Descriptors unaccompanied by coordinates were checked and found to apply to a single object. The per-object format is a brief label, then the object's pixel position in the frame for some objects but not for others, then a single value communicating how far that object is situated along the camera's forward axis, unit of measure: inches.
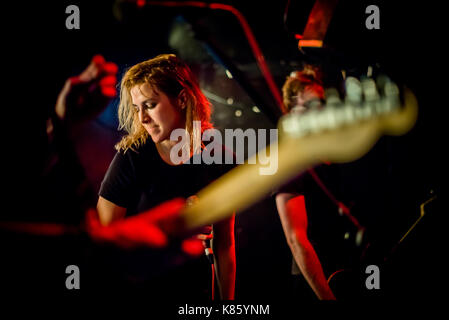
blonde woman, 65.8
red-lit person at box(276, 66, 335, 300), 72.8
